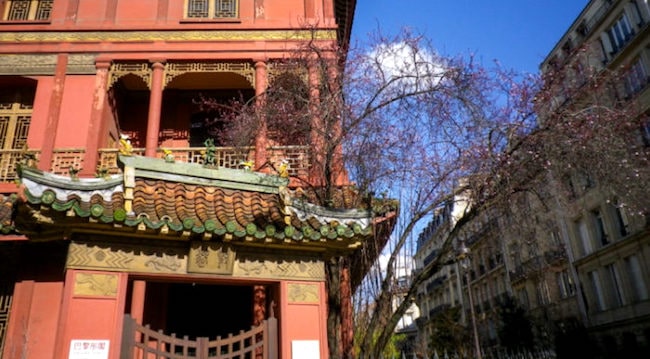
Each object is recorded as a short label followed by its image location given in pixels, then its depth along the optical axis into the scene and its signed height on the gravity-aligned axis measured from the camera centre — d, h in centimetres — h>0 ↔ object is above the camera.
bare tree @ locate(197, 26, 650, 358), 802 +333
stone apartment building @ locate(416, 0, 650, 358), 2389 +519
